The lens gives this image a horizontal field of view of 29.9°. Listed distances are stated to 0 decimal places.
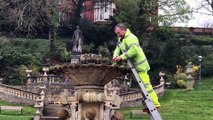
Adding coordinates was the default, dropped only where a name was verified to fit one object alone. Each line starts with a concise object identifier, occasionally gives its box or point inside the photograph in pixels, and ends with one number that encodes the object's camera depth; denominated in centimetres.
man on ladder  899
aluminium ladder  892
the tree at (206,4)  3872
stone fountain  907
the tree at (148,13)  3377
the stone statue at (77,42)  3132
